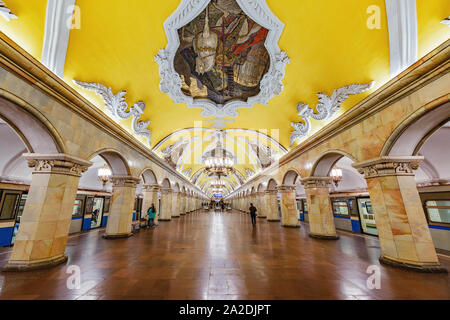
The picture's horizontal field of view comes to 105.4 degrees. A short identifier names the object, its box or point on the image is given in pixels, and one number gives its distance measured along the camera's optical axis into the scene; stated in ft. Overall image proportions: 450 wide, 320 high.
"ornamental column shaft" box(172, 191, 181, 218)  47.39
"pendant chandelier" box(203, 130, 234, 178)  37.63
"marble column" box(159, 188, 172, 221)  40.27
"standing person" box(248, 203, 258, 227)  32.78
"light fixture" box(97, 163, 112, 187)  29.89
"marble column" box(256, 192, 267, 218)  48.80
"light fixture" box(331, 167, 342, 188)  29.04
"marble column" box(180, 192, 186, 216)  58.03
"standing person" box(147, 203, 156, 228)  29.12
